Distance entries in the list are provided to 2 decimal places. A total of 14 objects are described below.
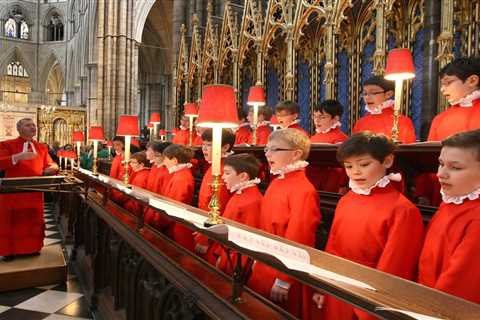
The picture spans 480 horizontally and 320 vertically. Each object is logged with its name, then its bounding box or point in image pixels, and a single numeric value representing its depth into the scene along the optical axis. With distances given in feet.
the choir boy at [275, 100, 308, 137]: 12.89
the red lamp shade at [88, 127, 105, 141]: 17.87
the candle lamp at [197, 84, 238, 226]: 6.46
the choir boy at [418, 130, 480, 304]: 3.91
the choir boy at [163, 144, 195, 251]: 10.93
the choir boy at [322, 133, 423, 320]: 4.87
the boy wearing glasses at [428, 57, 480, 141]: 7.77
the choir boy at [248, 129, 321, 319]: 6.10
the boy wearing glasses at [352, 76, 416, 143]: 10.22
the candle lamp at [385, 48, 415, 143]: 10.29
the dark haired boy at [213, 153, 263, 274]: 7.68
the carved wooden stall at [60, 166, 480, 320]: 3.12
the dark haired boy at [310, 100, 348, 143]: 11.37
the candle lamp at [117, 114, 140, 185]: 13.48
